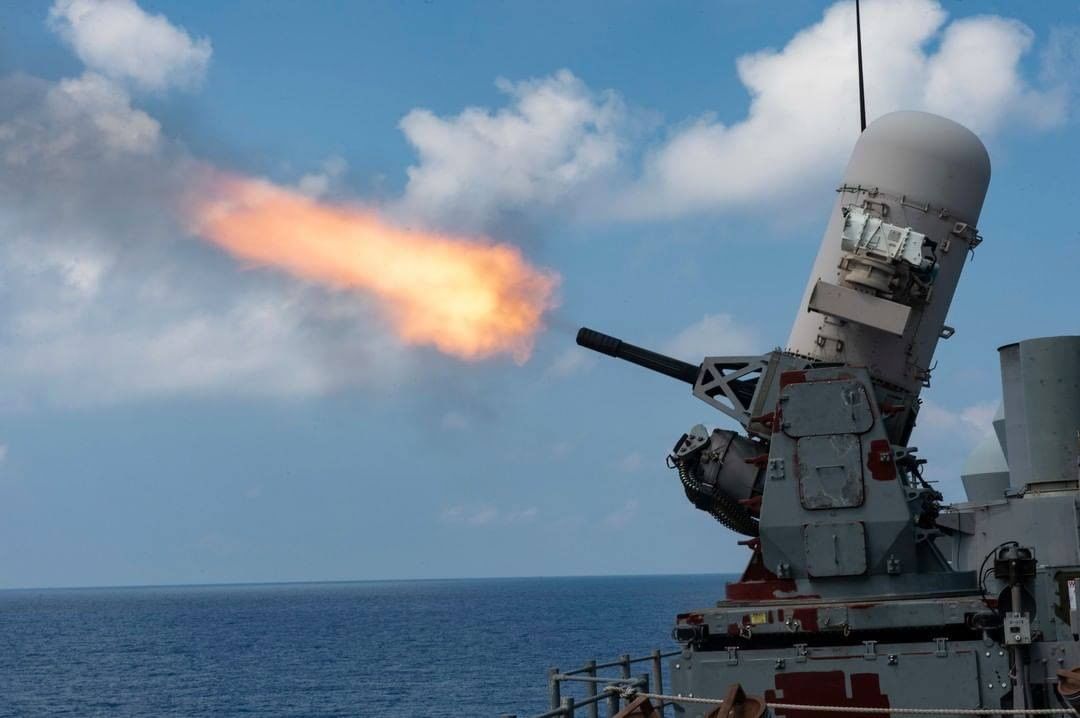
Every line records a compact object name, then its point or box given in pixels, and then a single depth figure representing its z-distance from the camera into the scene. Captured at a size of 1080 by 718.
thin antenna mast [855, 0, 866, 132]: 15.12
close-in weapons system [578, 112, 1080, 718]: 10.91
